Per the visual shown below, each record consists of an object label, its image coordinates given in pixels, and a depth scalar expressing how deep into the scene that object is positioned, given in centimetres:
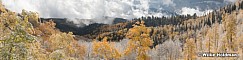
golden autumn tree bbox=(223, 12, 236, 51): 5087
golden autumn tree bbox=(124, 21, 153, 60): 2054
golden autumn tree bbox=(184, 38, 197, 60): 3946
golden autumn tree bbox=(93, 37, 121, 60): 3410
